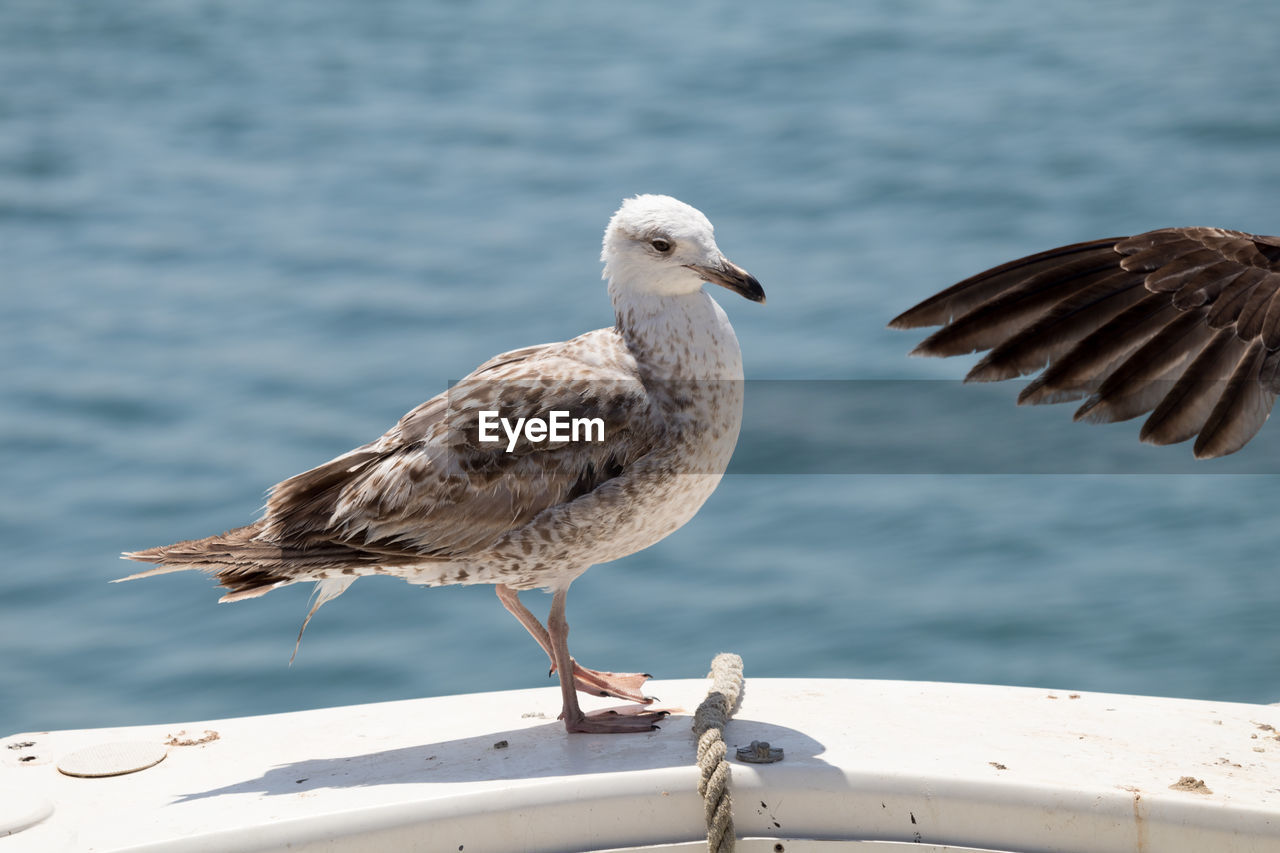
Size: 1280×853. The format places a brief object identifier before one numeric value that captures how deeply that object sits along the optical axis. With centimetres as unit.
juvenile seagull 530
